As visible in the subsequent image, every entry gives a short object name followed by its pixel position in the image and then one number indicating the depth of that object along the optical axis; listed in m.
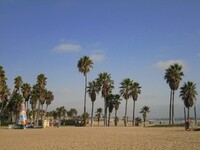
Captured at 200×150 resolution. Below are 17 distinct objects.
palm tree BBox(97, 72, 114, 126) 78.81
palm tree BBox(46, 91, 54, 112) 114.72
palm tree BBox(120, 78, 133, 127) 80.31
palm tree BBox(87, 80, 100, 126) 79.36
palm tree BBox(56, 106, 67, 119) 148.54
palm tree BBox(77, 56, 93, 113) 76.44
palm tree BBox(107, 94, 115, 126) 84.00
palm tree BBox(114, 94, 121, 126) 84.25
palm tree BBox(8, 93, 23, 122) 84.25
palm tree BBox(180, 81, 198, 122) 72.75
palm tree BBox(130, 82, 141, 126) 80.50
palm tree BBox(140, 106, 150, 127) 117.81
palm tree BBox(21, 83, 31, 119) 83.79
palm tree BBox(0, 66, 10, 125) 63.91
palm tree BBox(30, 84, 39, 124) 85.77
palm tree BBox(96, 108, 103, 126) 127.03
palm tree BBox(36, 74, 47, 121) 81.81
